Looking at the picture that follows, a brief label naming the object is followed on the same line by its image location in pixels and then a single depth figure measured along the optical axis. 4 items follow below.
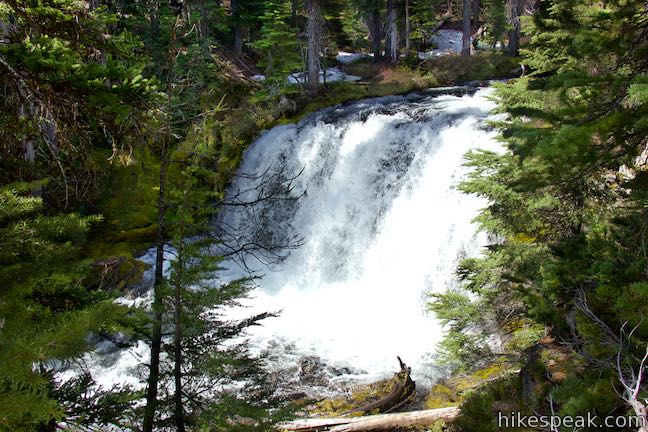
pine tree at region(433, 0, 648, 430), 4.45
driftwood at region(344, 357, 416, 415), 9.85
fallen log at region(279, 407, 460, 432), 8.89
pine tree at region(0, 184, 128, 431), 1.79
